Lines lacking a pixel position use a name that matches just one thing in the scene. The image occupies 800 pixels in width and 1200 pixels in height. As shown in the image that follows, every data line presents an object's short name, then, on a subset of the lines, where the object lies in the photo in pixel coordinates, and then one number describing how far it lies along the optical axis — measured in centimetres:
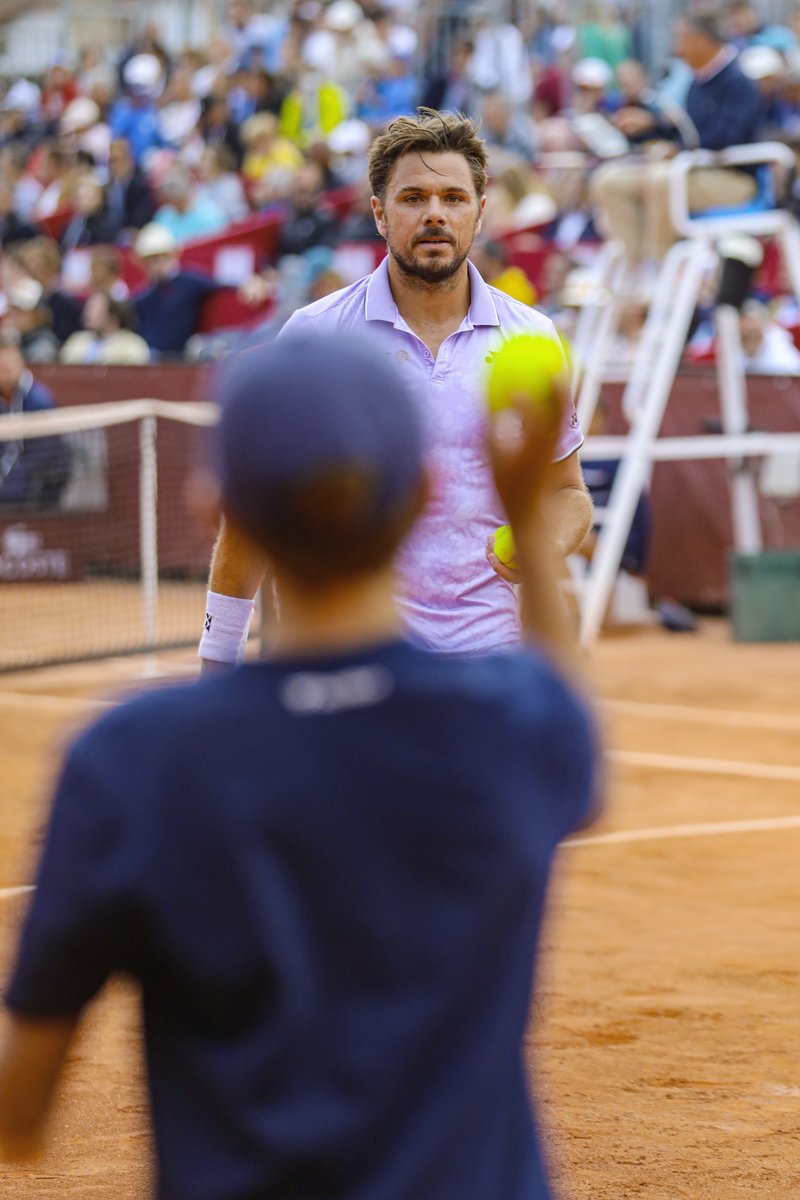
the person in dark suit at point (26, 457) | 1686
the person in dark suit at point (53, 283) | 2000
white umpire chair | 1295
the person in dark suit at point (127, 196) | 2256
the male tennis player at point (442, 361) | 452
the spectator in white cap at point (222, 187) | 2136
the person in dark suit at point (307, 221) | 1923
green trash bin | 1398
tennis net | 1681
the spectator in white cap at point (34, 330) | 1936
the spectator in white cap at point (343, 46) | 2278
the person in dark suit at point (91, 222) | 2242
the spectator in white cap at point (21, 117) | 2730
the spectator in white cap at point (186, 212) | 2125
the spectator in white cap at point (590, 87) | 1970
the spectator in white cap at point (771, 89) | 1739
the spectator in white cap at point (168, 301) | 1889
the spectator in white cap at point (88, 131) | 2511
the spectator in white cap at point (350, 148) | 2020
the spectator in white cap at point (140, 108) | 2497
